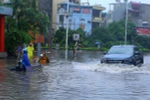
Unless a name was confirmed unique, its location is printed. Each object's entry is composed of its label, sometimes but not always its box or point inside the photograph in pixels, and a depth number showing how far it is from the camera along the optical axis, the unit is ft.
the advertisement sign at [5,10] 104.48
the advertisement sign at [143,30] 309.63
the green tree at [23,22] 114.32
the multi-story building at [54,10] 315.58
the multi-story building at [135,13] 330.34
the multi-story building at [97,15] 328.41
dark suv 75.67
